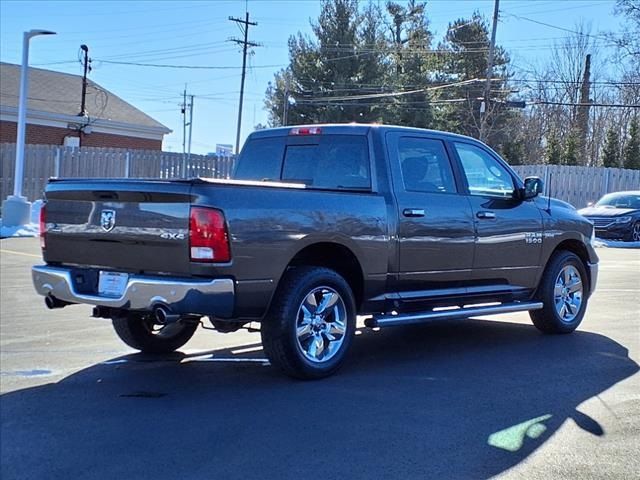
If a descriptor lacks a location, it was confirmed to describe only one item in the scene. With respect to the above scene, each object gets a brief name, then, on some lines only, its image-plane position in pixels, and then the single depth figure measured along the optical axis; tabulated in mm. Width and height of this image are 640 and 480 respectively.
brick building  29844
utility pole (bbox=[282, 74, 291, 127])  46781
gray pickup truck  5047
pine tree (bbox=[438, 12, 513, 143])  46656
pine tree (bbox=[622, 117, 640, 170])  35281
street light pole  18391
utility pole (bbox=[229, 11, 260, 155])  46881
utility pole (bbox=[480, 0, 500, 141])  32797
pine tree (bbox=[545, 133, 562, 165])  36906
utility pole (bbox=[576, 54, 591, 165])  42781
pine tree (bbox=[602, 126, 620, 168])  35531
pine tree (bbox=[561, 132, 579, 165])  35469
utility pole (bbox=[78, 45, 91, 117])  31705
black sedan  20391
